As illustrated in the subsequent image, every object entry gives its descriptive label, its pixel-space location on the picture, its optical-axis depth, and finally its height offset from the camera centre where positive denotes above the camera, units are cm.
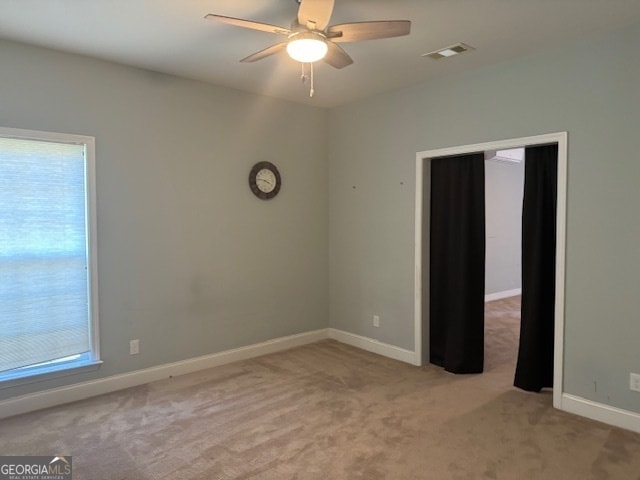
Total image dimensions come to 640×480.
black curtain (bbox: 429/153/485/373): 389 -31
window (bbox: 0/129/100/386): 306 -25
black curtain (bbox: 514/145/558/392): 345 -41
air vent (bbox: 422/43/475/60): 313 +127
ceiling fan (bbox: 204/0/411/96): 212 +100
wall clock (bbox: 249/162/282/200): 435 +43
